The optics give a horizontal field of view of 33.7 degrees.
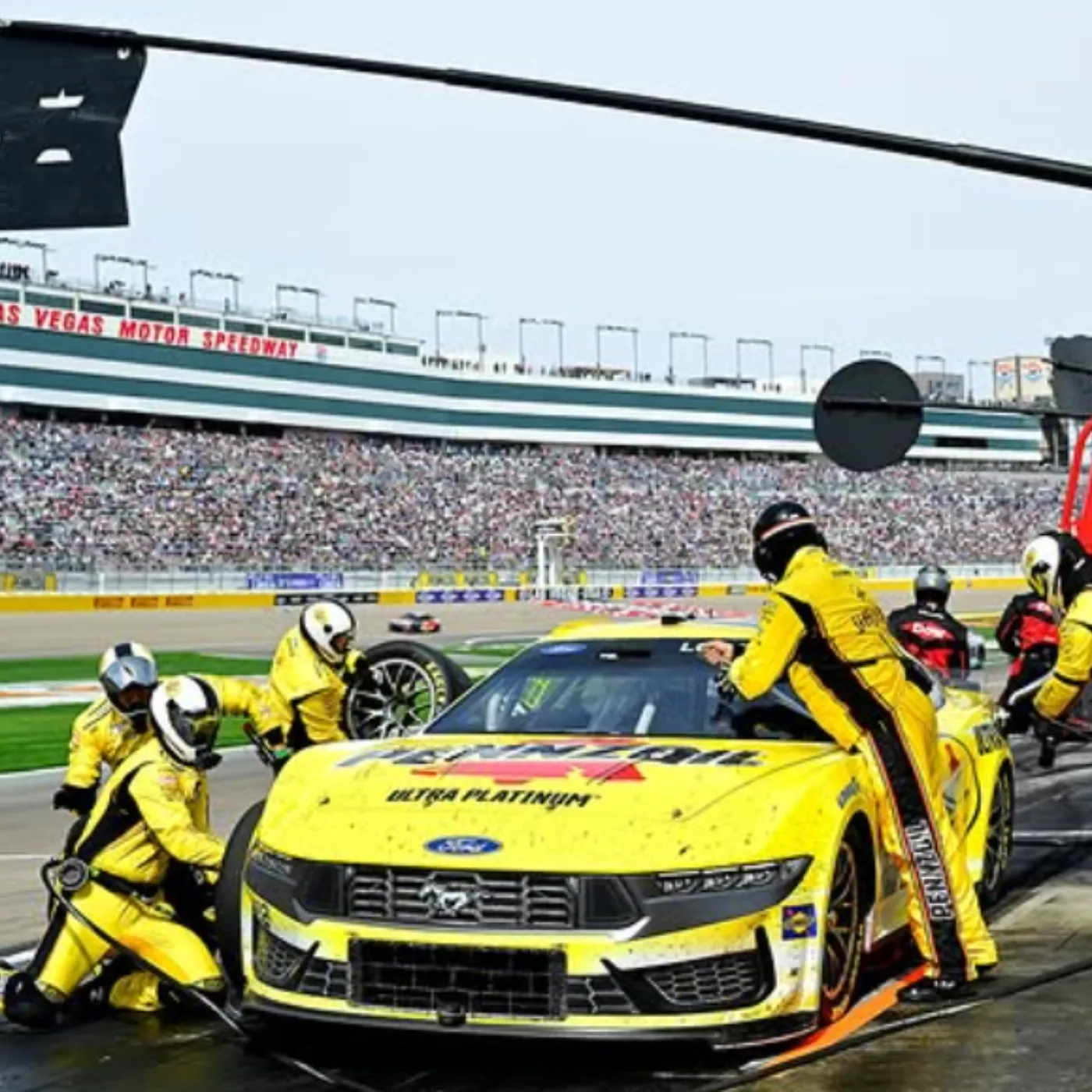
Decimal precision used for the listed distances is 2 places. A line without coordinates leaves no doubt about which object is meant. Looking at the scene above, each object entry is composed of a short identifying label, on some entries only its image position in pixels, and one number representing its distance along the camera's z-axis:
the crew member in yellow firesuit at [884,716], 6.06
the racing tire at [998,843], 7.86
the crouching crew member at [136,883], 6.18
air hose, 5.66
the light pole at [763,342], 123.94
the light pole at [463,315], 108.06
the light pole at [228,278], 89.69
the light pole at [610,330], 115.47
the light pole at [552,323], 112.88
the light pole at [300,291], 95.75
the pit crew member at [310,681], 10.04
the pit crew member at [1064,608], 9.35
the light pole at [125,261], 87.38
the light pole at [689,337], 118.62
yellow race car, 5.00
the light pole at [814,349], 126.61
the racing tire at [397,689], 10.23
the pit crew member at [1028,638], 12.34
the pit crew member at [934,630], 11.23
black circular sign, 7.92
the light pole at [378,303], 101.81
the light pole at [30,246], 80.72
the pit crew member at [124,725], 6.59
